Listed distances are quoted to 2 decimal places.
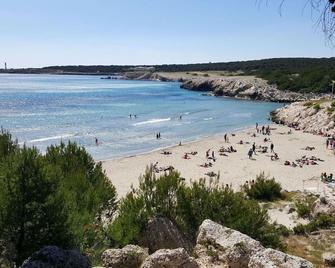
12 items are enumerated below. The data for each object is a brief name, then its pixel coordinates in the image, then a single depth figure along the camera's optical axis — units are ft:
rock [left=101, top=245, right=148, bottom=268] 40.07
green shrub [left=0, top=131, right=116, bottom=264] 53.11
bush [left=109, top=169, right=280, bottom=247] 66.33
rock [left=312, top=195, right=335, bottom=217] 89.17
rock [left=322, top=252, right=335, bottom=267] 55.42
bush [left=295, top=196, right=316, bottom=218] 93.56
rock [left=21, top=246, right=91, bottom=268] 32.73
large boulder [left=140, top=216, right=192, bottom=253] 59.11
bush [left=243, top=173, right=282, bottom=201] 115.96
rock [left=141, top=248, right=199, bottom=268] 36.76
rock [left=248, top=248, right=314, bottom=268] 34.32
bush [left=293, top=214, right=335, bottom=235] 81.61
